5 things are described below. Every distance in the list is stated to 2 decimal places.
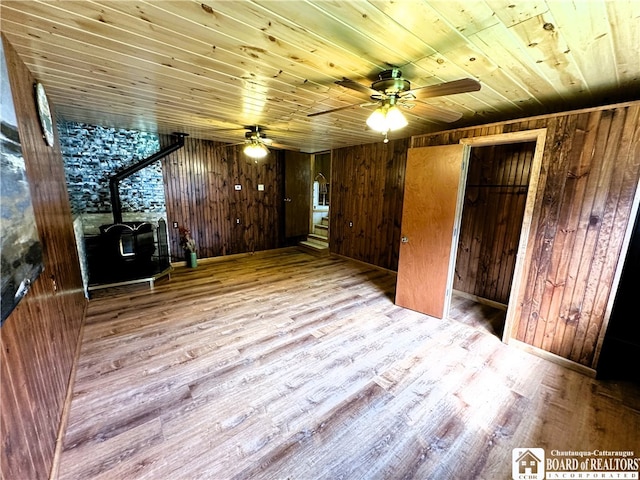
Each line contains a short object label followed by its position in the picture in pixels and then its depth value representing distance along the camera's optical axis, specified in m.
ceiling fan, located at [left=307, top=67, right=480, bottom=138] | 1.75
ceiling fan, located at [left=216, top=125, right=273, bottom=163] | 3.78
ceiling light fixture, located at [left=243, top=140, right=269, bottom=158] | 3.85
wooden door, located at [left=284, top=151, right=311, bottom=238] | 6.29
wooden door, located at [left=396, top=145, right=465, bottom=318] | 2.86
